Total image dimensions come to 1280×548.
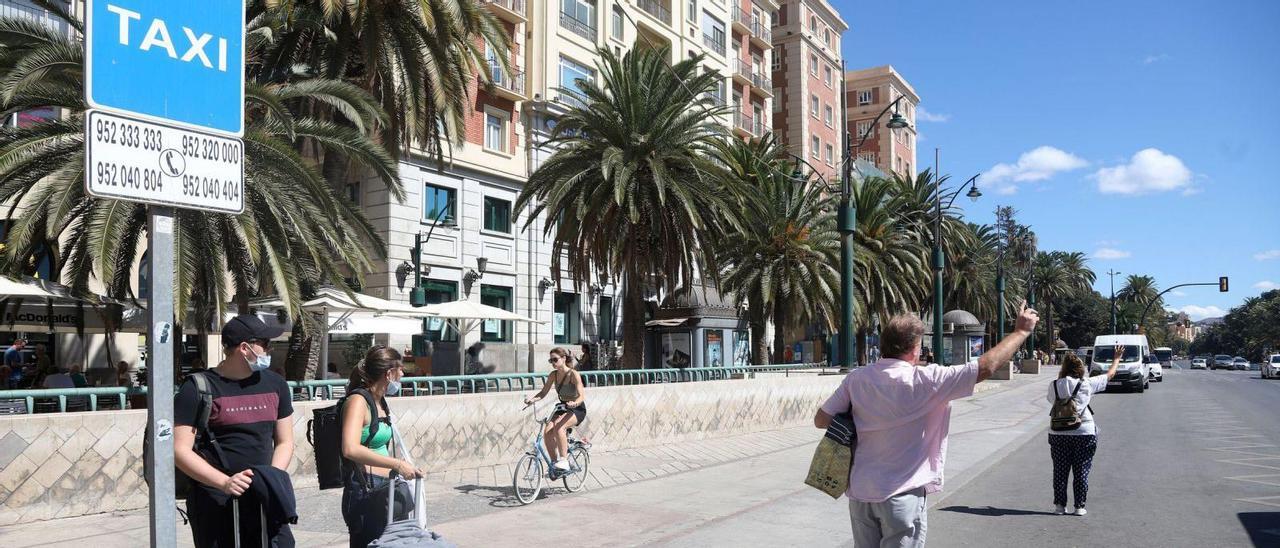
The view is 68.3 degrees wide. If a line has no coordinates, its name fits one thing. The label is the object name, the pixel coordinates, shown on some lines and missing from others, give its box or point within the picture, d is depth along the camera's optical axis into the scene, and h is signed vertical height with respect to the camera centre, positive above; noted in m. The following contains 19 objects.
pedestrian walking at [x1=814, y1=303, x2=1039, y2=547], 4.37 -0.56
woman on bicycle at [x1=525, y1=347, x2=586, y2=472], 10.60 -0.91
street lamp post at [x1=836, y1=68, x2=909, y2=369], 20.06 +1.26
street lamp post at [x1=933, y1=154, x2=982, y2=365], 29.92 +1.09
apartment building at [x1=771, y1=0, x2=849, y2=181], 56.03 +14.53
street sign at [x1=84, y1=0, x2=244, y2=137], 3.15 +0.93
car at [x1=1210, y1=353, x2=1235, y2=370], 92.33 -4.61
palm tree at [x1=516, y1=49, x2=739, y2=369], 20.38 +3.12
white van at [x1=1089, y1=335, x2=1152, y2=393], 34.88 -1.62
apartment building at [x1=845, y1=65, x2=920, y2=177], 72.62 +16.31
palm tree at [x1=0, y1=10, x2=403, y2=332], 10.46 +1.36
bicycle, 10.01 -1.62
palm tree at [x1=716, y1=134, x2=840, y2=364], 28.16 +1.84
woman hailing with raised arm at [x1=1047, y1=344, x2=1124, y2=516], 9.13 -1.10
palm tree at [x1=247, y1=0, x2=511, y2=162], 16.08 +4.96
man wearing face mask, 4.07 -0.51
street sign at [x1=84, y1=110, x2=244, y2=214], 3.06 +0.55
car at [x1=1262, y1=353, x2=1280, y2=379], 55.09 -3.08
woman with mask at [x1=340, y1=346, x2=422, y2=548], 4.75 -0.66
